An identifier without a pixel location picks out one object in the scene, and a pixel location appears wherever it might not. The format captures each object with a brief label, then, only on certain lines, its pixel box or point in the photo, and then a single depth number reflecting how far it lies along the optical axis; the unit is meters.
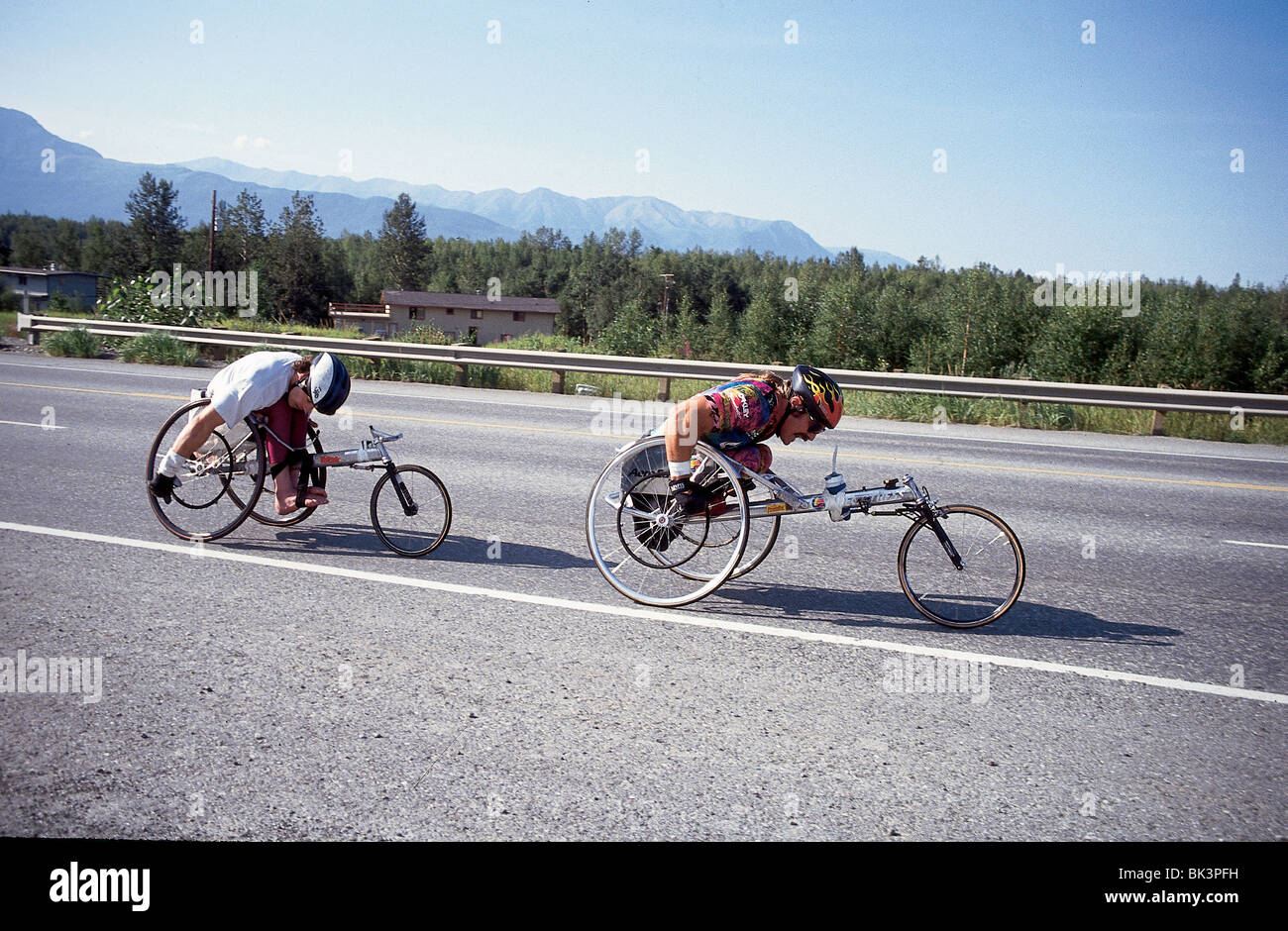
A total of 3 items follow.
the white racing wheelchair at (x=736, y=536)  5.18
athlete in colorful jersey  5.23
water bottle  5.27
